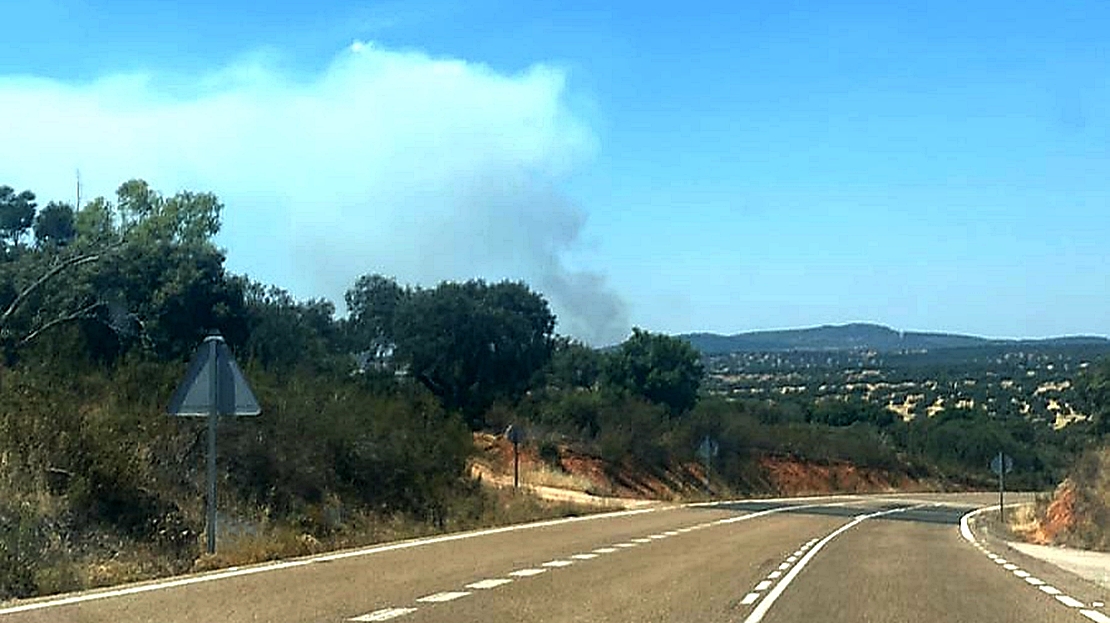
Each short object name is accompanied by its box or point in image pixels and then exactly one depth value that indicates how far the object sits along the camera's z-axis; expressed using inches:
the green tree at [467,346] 3051.2
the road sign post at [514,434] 1830.8
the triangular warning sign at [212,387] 747.4
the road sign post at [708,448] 2650.1
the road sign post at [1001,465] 2169.0
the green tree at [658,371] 3705.7
